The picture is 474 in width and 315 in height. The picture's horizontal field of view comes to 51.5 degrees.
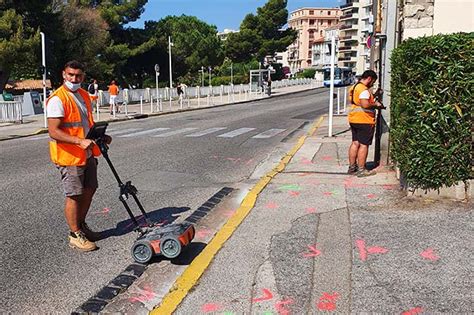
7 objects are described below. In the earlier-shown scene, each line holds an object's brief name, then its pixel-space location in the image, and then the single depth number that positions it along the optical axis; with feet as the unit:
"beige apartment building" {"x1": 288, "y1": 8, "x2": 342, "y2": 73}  504.02
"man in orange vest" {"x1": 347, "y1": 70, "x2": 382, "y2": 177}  24.82
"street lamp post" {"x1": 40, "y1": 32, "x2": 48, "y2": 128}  53.62
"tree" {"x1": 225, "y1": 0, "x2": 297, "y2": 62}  229.86
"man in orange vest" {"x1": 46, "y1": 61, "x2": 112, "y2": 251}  14.99
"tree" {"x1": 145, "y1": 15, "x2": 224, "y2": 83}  169.35
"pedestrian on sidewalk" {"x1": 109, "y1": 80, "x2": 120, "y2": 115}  76.48
